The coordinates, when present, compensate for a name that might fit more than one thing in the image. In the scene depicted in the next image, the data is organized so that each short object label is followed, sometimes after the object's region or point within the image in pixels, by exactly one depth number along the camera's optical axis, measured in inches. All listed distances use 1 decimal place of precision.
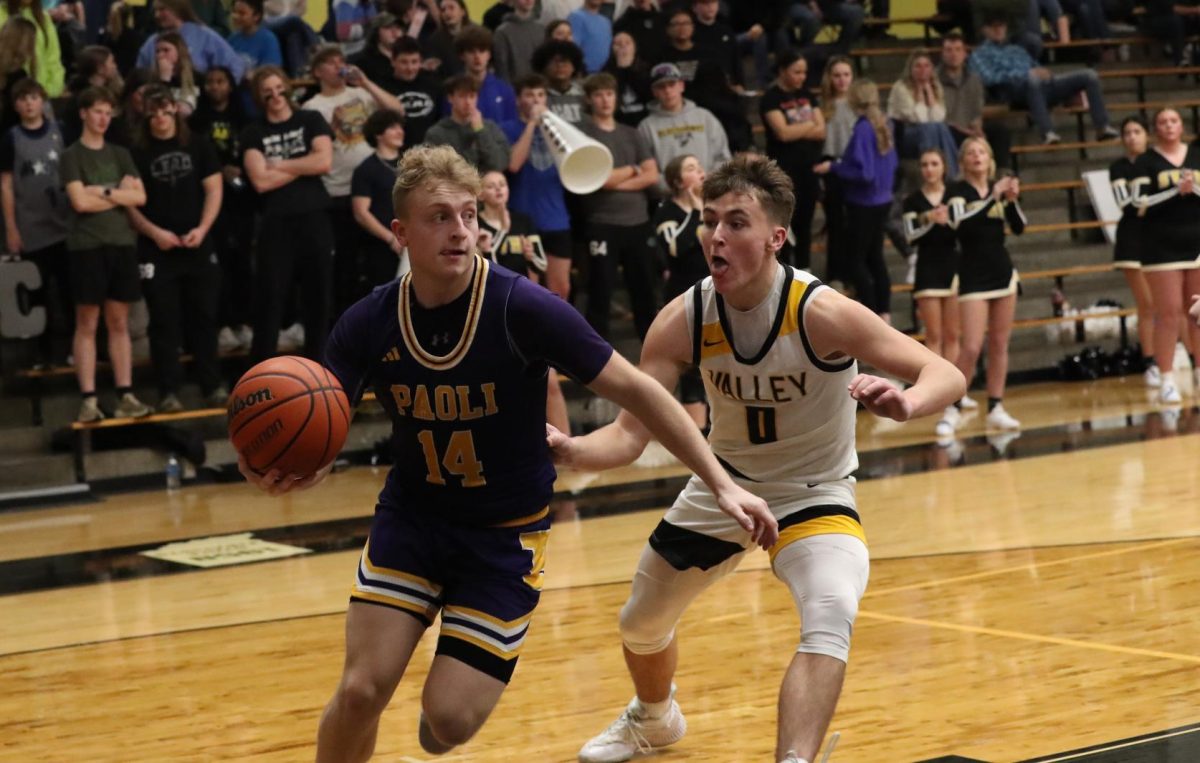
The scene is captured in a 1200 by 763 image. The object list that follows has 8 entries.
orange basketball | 165.8
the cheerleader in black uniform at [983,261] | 472.7
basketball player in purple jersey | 166.7
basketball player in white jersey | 184.9
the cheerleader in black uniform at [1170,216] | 486.3
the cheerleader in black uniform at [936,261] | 483.8
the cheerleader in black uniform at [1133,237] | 494.3
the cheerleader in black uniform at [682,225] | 450.3
